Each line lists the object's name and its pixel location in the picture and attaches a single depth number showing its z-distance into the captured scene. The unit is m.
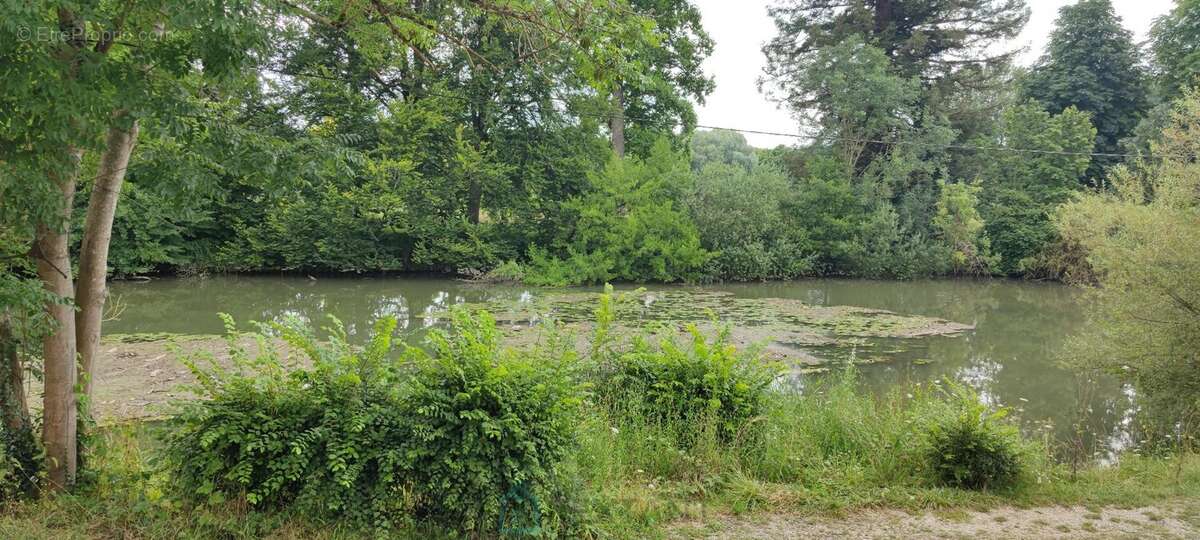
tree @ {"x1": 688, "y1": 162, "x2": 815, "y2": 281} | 23.50
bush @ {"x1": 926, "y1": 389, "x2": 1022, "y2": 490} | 4.70
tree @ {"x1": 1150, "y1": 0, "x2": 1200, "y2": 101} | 24.92
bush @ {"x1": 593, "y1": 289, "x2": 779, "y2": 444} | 5.27
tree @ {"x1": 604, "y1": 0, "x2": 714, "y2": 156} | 23.77
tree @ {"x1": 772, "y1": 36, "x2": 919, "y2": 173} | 25.39
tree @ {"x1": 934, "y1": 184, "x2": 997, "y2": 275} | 25.59
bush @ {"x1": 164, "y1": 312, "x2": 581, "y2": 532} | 3.17
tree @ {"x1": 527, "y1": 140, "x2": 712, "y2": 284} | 22.05
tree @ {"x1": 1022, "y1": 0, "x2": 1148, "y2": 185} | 28.89
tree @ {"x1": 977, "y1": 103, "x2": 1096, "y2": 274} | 25.98
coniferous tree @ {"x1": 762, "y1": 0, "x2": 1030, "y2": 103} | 28.50
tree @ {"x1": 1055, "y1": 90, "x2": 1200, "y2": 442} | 7.87
